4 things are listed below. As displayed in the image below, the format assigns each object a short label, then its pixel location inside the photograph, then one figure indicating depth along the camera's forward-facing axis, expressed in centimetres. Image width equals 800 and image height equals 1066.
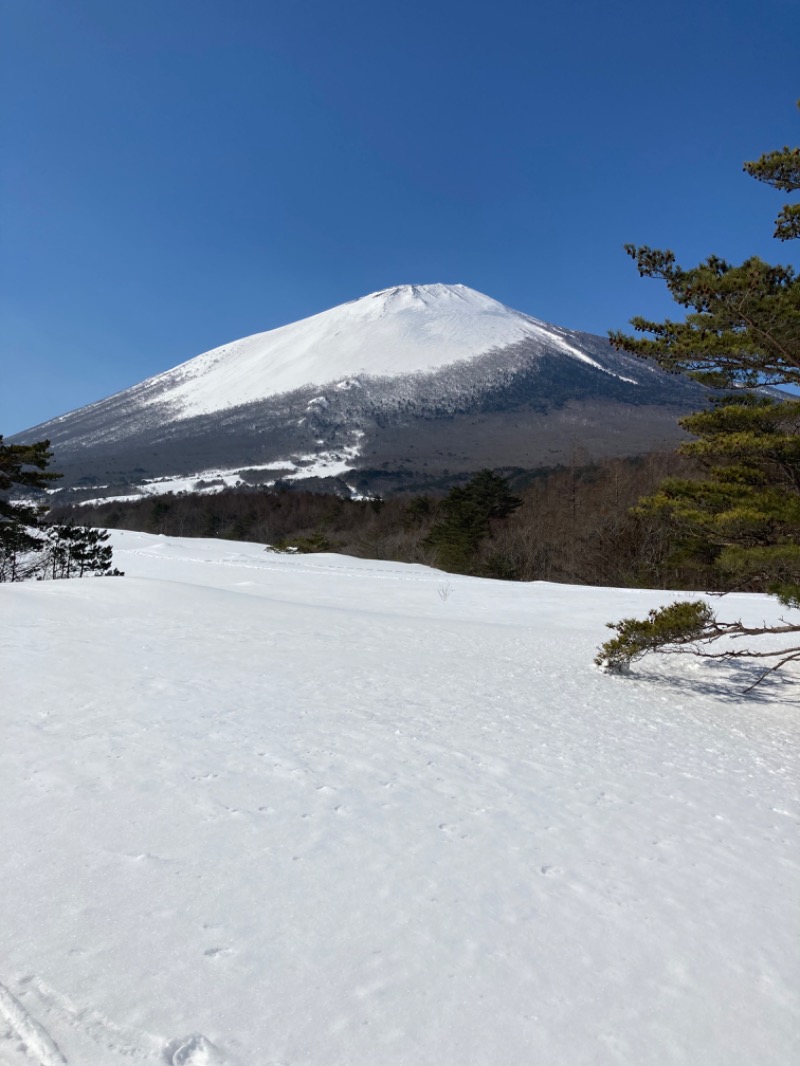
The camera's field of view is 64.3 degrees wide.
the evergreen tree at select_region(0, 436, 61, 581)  1938
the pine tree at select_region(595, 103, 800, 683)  574
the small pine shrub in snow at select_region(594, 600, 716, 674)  689
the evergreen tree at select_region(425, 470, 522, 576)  4462
